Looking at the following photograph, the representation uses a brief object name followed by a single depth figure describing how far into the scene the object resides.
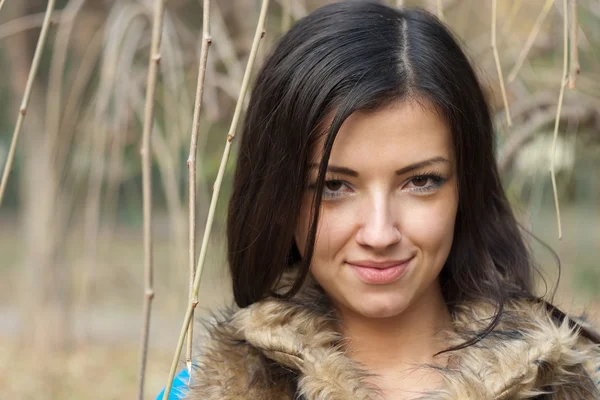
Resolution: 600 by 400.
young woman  2.01
